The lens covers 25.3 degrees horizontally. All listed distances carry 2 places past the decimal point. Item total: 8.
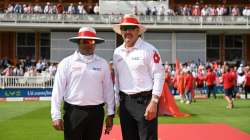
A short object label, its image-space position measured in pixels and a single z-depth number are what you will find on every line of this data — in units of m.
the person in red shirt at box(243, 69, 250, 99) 32.69
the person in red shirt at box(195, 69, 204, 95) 36.28
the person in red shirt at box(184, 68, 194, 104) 27.61
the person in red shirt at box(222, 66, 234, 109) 23.53
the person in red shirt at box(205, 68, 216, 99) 34.16
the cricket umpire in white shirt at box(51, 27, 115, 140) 7.34
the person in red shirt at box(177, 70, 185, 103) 28.22
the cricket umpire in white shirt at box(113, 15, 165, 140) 7.39
